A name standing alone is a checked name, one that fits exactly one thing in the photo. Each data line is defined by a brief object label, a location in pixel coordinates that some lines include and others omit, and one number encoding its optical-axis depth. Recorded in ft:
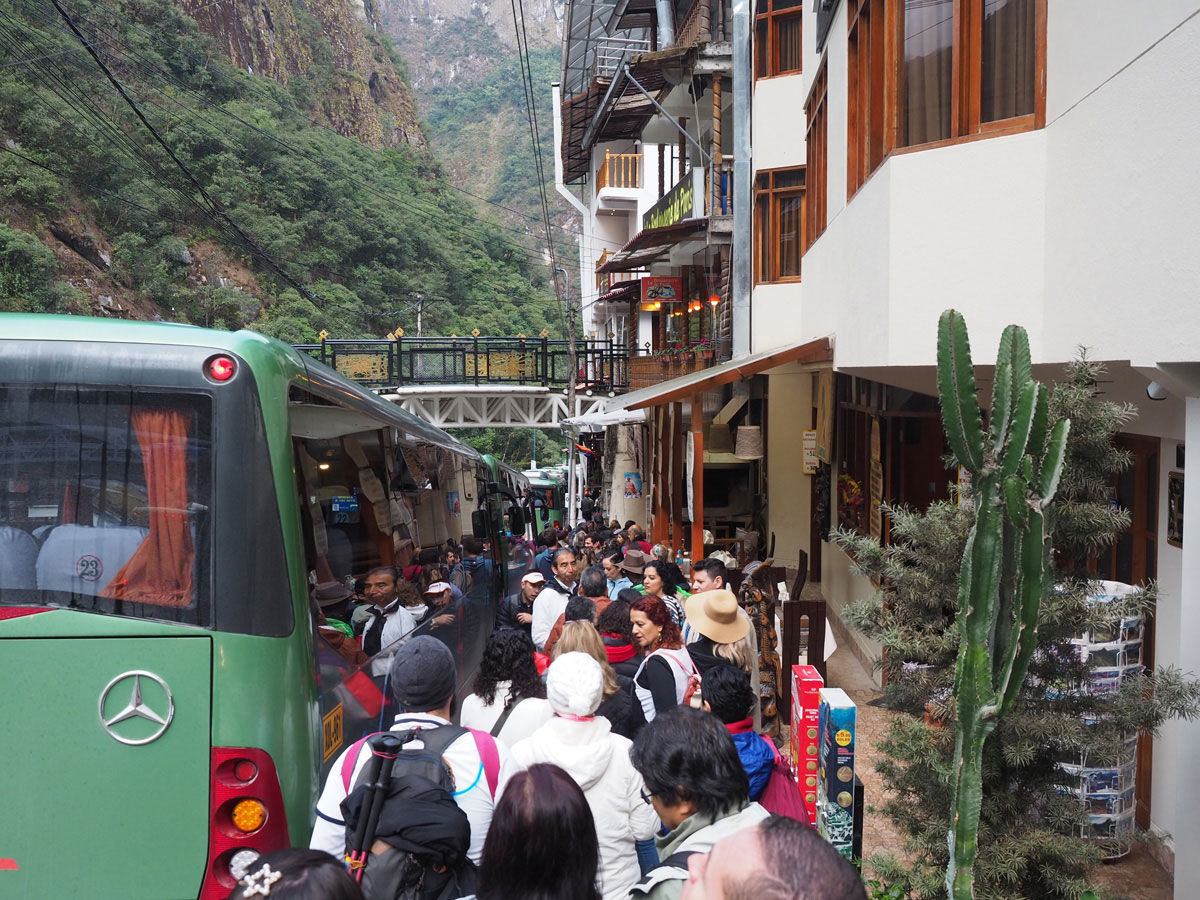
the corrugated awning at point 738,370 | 34.12
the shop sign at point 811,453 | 48.91
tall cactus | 10.44
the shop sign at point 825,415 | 43.57
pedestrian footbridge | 94.07
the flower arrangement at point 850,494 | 41.37
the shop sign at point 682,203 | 61.72
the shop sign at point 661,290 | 85.40
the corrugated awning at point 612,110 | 74.74
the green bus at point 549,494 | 124.04
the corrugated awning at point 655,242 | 62.90
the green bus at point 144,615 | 13.17
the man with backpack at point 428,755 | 11.15
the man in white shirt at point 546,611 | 25.45
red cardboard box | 17.13
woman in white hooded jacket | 11.87
